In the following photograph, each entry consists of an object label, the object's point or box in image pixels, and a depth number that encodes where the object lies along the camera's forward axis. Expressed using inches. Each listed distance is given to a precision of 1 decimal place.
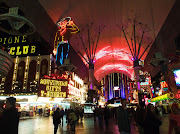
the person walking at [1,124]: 110.0
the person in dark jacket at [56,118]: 298.4
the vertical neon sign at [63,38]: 982.4
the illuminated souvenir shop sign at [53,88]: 831.7
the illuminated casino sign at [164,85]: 930.2
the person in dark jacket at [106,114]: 459.2
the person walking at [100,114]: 455.5
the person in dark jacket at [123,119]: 153.5
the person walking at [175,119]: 157.2
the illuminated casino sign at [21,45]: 1087.2
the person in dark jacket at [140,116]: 178.8
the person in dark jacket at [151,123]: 146.7
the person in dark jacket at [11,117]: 112.0
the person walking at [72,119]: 325.4
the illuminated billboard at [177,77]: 700.0
